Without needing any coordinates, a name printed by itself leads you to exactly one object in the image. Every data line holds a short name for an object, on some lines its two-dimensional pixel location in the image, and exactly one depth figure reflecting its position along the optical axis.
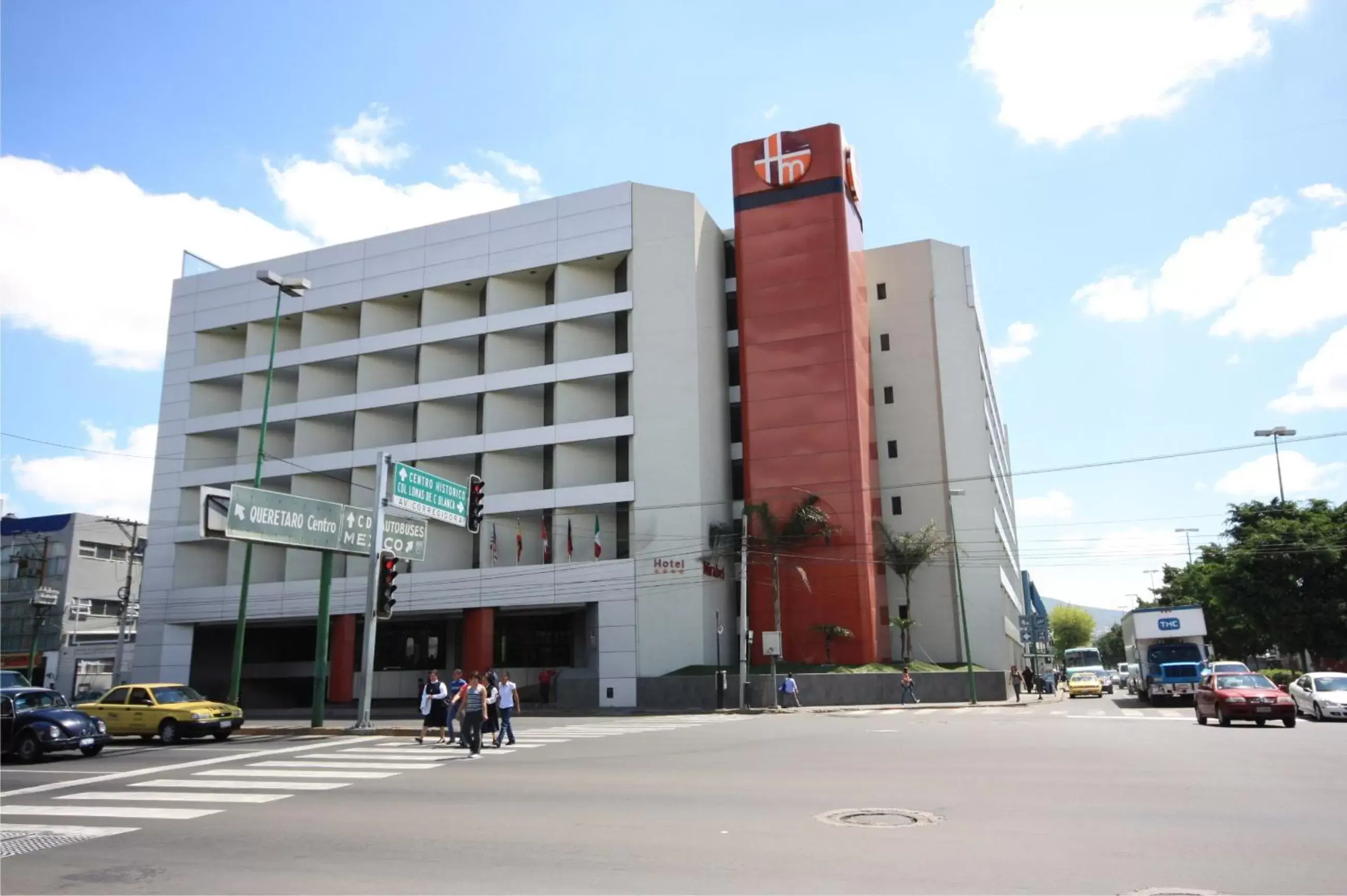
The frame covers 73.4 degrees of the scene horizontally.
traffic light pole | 25.02
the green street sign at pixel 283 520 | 23.50
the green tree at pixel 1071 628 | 142.62
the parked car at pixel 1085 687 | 51.06
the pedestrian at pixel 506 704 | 20.83
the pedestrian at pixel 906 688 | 38.84
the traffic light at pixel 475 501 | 24.38
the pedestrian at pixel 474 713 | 18.94
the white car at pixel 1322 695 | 24.36
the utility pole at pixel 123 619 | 45.09
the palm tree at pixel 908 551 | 44.16
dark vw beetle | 19.08
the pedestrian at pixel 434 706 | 22.12
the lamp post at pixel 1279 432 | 45.53
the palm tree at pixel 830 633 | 41.78
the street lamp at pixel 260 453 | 28.78
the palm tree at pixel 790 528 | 42.38
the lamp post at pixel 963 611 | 40.28
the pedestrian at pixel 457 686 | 21.24
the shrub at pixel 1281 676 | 46.66
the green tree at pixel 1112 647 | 151.62
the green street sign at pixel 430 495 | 25.50
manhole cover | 9.67
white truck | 34.53
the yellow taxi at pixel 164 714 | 23.33
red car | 21.73
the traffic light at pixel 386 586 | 24.97
